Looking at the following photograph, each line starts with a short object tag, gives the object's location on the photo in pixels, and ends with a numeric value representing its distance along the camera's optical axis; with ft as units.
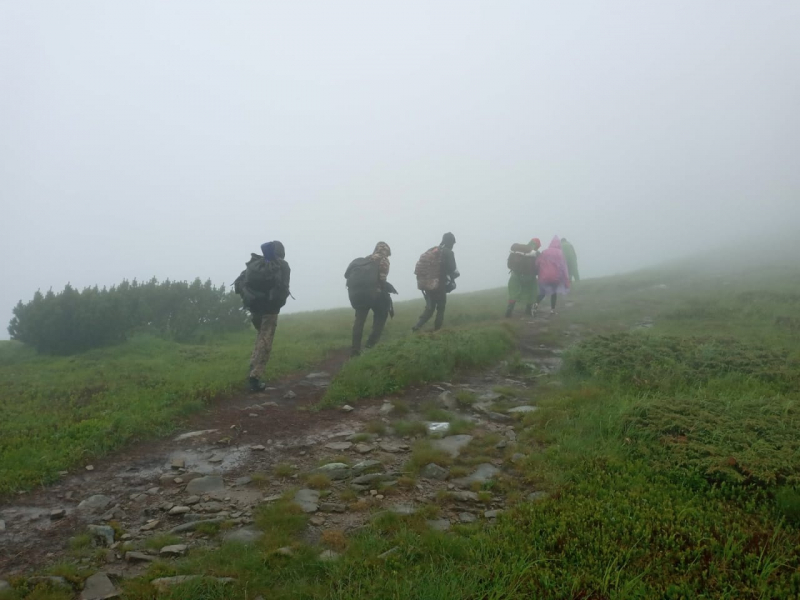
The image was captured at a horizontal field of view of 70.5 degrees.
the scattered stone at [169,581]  13.15
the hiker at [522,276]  53.88
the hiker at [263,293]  33.24
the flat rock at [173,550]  14.87
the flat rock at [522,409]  25.77
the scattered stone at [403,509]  16.44
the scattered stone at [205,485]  19.11
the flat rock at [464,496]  17.25
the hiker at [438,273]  45.78
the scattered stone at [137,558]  14.64
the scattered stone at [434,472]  19.24
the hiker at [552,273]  53.98
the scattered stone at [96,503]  18.11
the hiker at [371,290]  39.32
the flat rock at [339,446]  22.51
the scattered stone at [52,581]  13.35
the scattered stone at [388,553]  13.87
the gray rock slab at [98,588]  13.05
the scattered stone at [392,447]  22.21
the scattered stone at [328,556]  14.05
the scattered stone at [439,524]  15.51
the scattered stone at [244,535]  15.39
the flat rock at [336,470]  19.56
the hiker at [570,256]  76.59
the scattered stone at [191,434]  24.53
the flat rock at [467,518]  15.90
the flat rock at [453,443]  21.68
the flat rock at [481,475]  18.67
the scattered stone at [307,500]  17.10
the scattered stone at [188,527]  16.24
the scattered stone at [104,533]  15.71
